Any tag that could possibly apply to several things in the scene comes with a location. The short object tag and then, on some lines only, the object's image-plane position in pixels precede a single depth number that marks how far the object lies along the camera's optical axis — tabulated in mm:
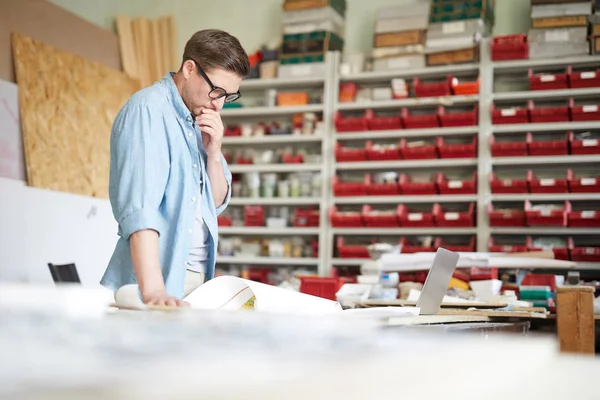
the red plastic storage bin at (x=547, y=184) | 4994
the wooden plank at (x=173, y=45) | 6332
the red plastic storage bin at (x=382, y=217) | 5379
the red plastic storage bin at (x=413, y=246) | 5312
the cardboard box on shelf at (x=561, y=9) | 5051
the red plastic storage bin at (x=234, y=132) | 6023
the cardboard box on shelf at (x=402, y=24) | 5476
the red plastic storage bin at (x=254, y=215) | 5875
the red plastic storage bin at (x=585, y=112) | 4973
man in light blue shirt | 1662
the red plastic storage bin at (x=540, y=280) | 3896
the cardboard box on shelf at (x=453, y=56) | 5352
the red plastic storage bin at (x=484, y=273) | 4125
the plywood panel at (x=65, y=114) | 4820
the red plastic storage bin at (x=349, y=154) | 5555
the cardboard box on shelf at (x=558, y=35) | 5055
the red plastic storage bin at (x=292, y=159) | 5797
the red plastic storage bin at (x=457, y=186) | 5227
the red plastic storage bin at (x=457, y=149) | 5266
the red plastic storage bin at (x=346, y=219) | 5496
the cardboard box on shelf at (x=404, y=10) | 5508
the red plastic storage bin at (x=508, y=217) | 5082
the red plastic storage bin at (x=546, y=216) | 4926
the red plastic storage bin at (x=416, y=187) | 5316
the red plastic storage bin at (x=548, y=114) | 5039
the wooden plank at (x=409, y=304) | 2709
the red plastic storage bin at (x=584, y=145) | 4957
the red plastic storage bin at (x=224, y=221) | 5973
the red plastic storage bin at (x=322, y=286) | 3871
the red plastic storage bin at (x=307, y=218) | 5699
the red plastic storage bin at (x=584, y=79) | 5000
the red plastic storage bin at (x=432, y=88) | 5332
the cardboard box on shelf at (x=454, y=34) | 5309
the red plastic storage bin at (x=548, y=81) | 5082
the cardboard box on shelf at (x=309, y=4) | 5723
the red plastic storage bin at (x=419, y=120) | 5375
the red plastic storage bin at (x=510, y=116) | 5137
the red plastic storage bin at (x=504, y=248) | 4984
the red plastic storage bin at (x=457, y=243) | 5203
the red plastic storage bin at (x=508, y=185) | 5078
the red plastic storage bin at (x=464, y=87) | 5289
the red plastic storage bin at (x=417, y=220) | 5289
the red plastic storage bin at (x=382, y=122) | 5488
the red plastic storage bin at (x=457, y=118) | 5297
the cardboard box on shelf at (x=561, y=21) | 5049
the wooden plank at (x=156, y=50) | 6262
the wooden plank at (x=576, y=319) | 2268
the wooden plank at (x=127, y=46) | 5965
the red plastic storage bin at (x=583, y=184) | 4926
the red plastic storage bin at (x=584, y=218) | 4883
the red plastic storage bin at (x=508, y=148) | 5114
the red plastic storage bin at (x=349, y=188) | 5533
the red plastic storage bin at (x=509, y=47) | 5176
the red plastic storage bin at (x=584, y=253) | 4891
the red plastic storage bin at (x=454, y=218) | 5191
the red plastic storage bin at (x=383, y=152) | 5457
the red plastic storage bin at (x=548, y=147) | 5023
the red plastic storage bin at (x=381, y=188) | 5434
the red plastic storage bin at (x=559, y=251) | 4926
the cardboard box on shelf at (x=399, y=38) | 5496
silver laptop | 1900
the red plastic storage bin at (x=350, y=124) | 5578
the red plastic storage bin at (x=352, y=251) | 5473
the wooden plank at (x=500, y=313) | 2247
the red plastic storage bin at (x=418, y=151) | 5352
